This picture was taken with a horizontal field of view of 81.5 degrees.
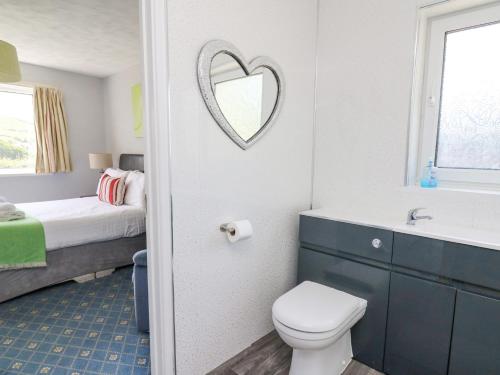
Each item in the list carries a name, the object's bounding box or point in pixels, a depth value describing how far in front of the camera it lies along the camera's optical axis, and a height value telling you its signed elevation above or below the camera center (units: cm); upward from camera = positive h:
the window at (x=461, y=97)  152 +33
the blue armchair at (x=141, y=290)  180 -85
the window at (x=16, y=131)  399 +30
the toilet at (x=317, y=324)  130 -78
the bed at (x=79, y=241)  236 -80
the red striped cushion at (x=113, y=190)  320 -42
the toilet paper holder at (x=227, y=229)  147 -38
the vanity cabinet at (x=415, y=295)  125 -68
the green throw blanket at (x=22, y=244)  222 -72
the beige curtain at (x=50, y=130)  411 +31
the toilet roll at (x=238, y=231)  146 -38
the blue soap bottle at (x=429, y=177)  166 -12
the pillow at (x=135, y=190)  311 -40
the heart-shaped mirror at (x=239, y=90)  135 +34
